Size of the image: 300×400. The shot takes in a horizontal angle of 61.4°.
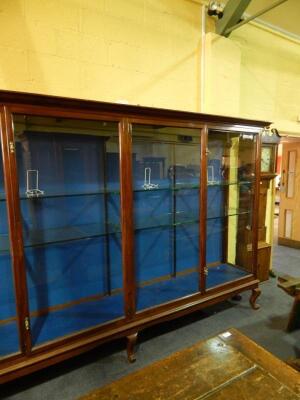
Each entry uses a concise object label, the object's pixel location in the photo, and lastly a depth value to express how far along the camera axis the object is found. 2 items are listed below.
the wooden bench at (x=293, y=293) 1.96
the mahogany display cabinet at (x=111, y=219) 1.60
